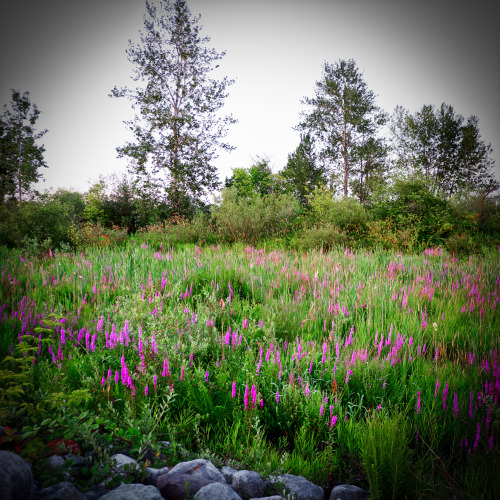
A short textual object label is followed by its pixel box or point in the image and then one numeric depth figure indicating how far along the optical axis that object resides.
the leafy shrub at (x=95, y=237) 9.90
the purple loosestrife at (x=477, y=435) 1.60
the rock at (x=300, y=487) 1.33
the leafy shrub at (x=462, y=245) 9.70
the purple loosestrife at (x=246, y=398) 1.80
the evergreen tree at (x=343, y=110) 29.08
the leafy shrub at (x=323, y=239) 10.38
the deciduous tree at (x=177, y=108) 17.86
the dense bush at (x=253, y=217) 12.01
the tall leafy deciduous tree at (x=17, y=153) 20.97
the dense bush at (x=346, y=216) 12.39
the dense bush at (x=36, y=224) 9.46
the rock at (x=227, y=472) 1.41
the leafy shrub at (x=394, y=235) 10.44
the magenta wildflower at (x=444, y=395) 1.87
